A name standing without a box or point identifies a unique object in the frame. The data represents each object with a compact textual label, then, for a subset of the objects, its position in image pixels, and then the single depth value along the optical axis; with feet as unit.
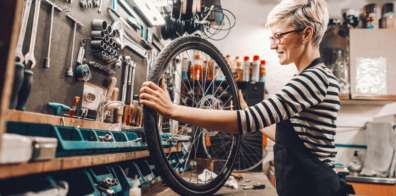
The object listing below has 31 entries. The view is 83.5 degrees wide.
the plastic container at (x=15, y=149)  1.19
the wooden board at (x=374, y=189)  7.76
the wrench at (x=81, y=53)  3.66
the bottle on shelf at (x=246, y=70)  9.51
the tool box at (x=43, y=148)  1.41
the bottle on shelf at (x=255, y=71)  9.45
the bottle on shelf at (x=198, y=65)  7.26
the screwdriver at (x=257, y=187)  4.53
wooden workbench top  1.28
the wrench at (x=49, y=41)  3.02
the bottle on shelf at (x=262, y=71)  9.48
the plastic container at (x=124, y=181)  2.78
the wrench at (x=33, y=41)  2.73
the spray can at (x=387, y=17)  9.86
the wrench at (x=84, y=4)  3.68
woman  2.42
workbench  3.62
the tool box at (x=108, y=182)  2.36
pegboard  2.93
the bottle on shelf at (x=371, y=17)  10.02
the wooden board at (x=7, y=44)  1.02
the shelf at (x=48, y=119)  2.24
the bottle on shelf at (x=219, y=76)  9.45
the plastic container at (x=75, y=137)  1.76
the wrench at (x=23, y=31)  2.57
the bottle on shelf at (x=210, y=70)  9.23
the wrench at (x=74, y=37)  3.43
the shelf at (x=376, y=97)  8.89
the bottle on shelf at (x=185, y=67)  9.38
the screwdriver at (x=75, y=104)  3.23
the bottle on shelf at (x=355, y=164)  9.22
